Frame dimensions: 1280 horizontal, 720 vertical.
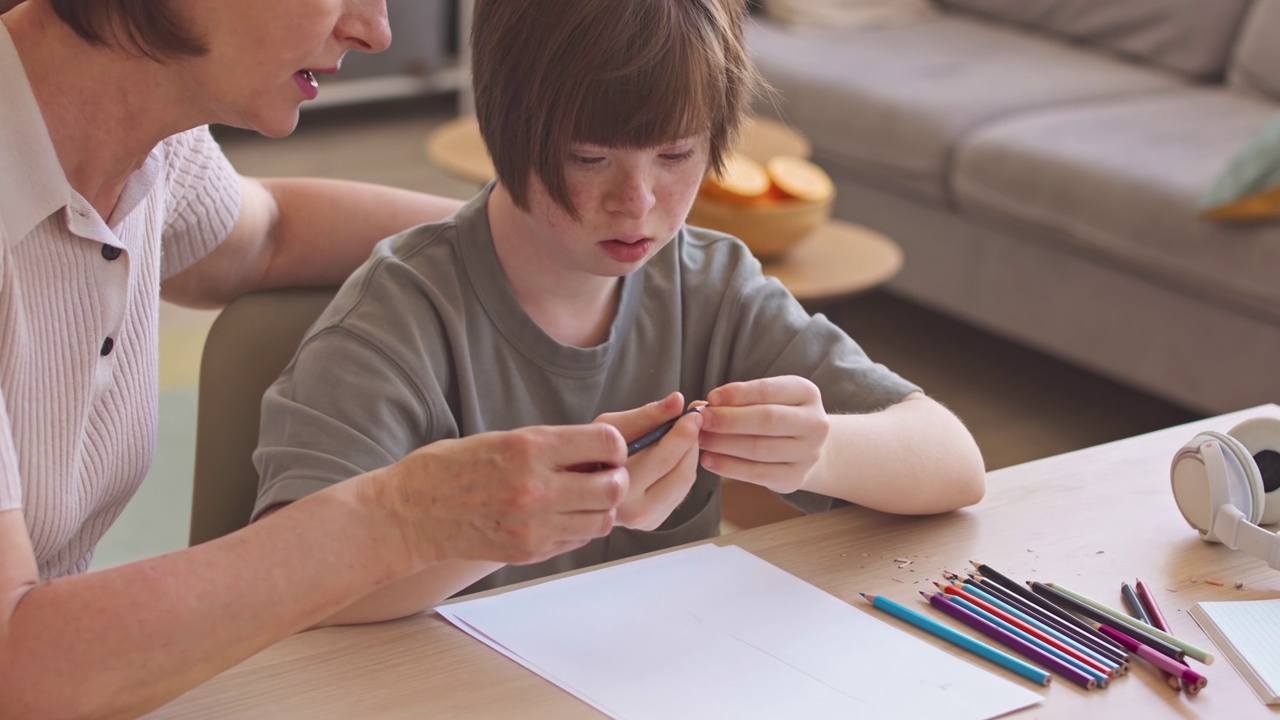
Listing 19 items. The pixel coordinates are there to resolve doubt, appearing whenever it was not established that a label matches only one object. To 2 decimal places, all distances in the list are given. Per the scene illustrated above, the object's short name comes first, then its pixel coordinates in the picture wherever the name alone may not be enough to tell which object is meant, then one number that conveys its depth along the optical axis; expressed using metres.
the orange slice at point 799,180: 4.29
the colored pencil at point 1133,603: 2.21
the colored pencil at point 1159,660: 2.11
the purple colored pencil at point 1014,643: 2.11
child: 2.22
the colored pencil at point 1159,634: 2.14
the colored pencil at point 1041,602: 2.16
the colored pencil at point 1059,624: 2.14
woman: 1.99
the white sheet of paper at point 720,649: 2.07
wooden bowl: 4.23
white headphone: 2.31
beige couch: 4.55
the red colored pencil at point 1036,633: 2.12
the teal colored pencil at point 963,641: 2.11
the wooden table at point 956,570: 2.06
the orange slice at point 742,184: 4.24
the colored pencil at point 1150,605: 2.20
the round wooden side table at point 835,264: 4.33
